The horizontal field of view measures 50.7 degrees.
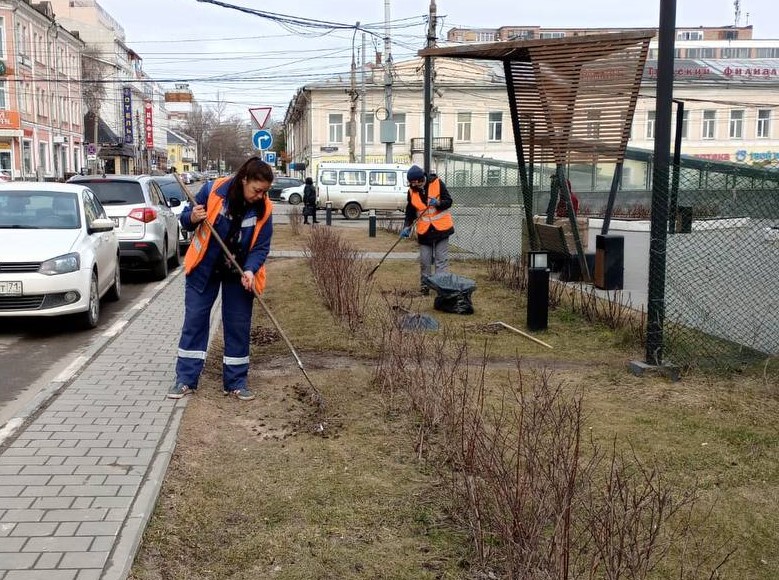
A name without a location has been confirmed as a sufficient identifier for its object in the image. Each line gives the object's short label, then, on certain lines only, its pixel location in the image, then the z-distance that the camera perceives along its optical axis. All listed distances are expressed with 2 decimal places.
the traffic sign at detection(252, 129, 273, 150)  16.94
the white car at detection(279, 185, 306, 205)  44.25
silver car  12.59
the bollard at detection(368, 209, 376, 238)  22.06
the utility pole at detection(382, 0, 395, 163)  33.93
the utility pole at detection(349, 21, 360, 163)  46.66
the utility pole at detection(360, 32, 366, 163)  44.59
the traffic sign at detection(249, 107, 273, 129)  16.91
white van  34.84
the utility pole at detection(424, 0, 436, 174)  16.36
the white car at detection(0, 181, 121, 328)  8.14
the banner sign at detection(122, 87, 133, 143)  81.25
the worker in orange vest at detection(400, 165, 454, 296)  10.31
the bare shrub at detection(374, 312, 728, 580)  2.93
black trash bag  9.52
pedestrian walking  27.84
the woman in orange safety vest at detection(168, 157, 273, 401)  5.71
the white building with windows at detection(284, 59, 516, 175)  54.12
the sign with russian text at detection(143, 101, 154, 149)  96.25
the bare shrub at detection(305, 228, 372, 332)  8.52
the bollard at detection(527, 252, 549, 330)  8.44
